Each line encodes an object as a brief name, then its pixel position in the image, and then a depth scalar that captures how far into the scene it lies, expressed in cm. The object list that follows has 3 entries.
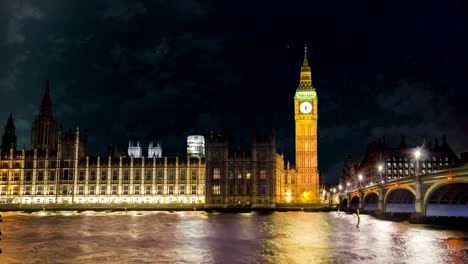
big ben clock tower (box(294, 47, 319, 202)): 17388
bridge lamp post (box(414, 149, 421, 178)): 7293
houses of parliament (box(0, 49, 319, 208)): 16562
